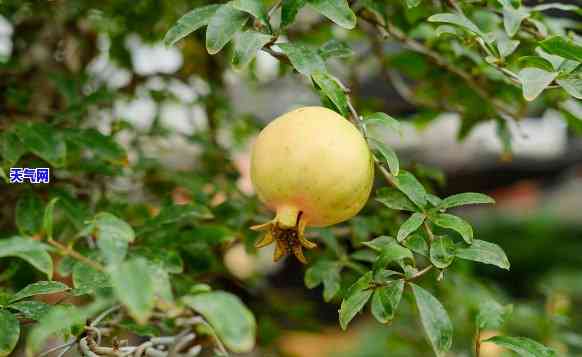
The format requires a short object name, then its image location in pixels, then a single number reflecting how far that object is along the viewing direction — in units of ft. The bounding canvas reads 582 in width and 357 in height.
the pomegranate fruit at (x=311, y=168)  3.19
